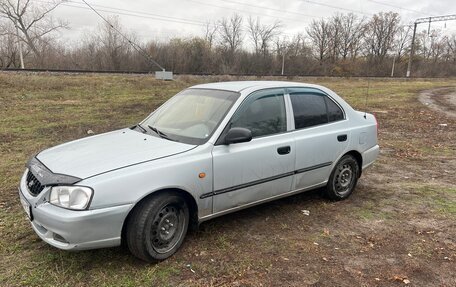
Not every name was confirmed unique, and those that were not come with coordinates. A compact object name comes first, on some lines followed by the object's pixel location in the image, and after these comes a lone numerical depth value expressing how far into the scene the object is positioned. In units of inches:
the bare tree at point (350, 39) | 2662.4
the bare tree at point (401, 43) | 2760.8
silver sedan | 120.0
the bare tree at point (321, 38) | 2573.8
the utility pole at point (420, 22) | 1774.1
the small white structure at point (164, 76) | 876.6
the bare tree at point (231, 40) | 2003.0
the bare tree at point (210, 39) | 1872.0
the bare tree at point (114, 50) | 1453.0
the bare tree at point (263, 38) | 2264.4
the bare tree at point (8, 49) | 1346.0
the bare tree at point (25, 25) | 1396.0
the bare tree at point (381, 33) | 2714.1
